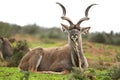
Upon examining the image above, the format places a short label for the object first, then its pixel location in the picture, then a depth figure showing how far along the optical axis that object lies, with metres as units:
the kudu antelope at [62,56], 16.38
